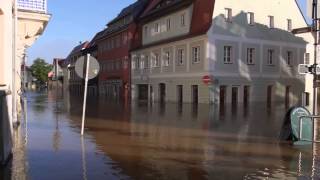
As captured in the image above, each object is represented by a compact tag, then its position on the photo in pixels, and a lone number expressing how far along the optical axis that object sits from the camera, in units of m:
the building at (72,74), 59.58
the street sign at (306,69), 6.35
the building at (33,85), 79.77
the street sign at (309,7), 6.30
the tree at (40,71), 88.29
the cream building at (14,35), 5.66
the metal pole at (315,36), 6.25
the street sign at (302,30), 7.45
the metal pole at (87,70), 8.20
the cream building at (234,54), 24.90
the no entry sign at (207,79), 24.12
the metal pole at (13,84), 9.90
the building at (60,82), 73.66
